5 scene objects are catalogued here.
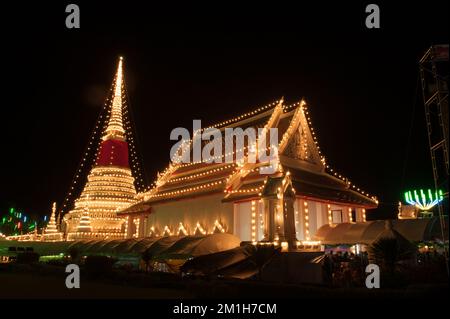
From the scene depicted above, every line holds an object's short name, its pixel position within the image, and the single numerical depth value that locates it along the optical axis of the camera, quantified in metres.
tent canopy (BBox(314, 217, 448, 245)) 19.59
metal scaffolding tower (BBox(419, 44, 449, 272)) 12.42
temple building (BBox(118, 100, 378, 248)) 20.14
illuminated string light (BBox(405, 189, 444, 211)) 36.88
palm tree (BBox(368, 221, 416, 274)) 14.63
